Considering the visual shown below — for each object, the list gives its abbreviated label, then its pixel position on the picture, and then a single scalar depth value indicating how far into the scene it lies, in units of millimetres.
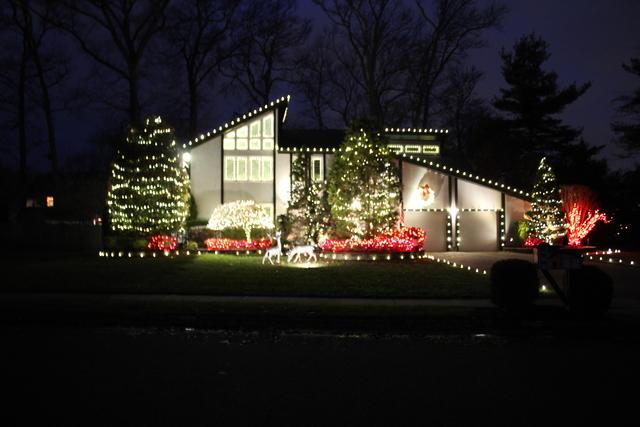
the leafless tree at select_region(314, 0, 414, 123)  45344
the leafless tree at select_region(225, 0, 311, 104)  47250
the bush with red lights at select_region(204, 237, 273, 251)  27922
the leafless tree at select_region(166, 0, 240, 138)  42938
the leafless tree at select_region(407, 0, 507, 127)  45656
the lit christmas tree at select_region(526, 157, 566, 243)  30016
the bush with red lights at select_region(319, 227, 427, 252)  25875
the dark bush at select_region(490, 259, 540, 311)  12789
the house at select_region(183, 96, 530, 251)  31609
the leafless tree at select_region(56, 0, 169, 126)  36938
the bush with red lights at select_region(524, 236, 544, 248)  30219
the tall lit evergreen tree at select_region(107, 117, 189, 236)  27906
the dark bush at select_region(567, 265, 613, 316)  12242
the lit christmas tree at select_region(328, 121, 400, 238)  27016
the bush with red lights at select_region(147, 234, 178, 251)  27453
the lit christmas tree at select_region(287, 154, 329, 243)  26438
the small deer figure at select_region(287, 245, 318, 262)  22672
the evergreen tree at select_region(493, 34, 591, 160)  45625
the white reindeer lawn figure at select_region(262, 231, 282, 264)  22350
